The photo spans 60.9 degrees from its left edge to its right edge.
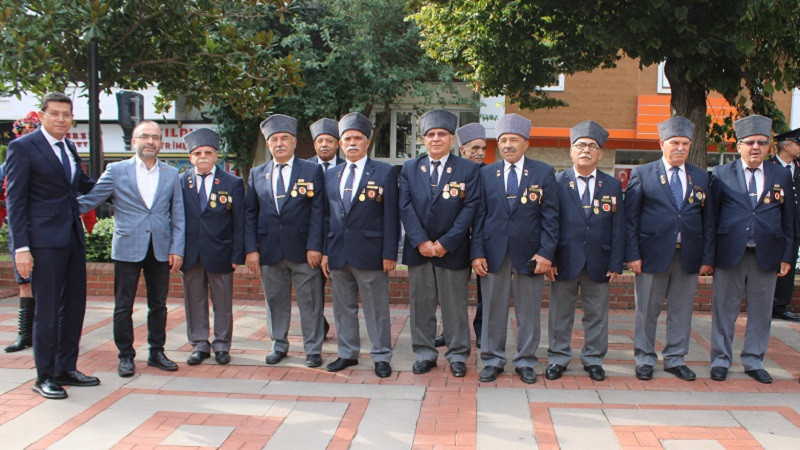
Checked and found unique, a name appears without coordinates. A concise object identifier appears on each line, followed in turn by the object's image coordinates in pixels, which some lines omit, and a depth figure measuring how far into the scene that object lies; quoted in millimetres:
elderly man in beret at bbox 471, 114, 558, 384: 5359
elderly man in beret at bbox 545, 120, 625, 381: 5406
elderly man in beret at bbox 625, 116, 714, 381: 5453
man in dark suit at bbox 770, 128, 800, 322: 6242
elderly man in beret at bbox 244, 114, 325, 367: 5801
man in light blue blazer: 5473
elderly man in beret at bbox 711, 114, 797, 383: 5465
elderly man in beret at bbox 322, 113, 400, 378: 5582
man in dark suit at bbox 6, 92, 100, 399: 4797
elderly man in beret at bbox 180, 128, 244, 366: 5789
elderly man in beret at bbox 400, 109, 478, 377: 5414
